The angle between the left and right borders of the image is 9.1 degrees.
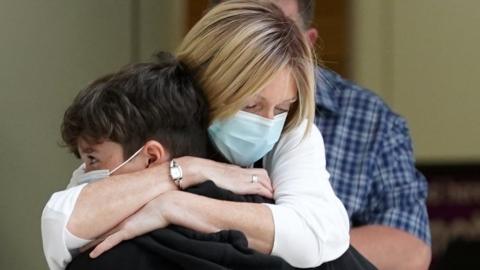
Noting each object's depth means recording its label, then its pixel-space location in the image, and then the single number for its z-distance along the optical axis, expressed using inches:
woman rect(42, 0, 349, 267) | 160.2
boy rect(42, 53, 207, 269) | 160.6
